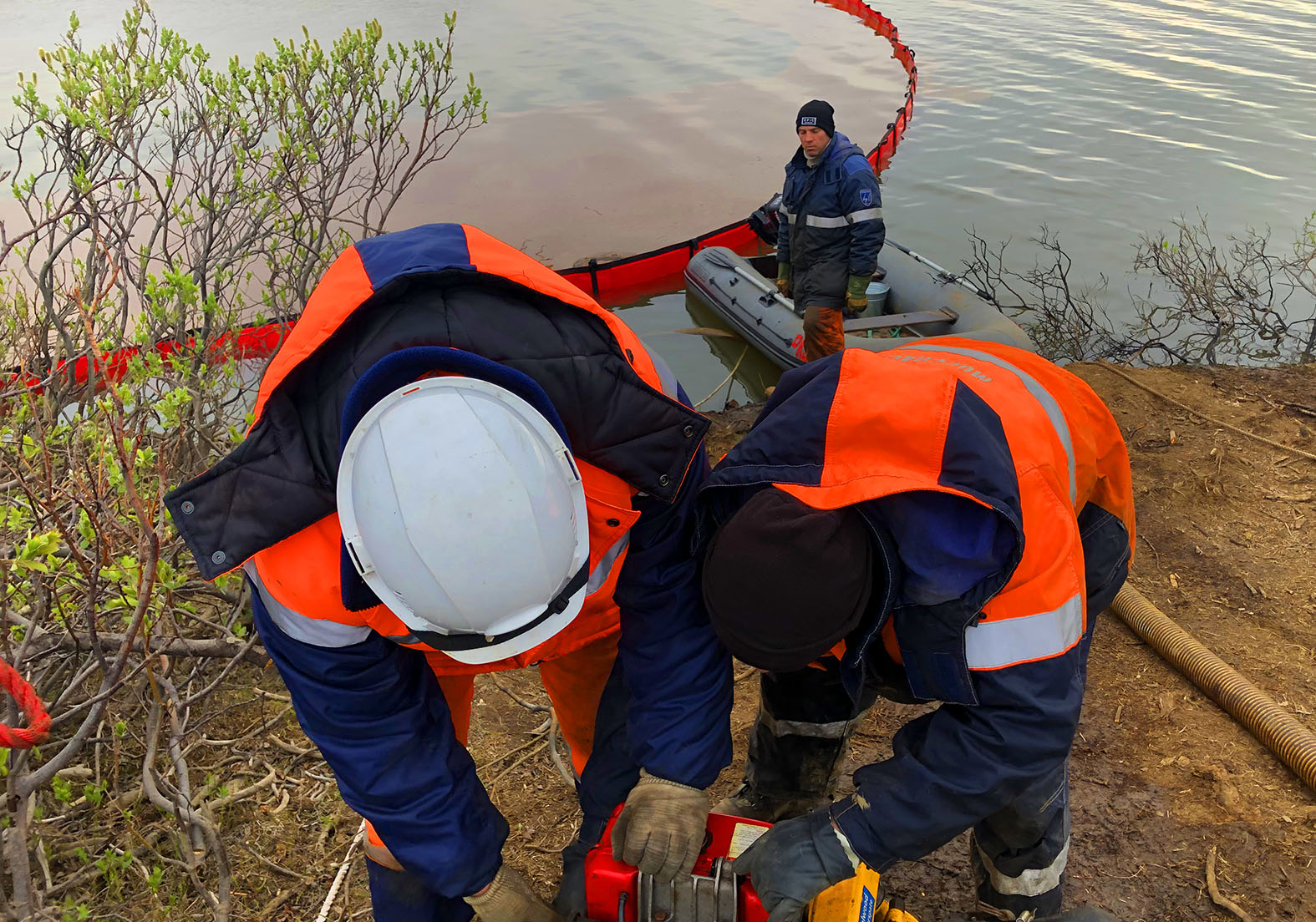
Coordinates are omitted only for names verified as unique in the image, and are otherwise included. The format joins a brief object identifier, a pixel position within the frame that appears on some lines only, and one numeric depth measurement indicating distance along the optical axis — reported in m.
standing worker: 5.70
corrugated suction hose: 2.67
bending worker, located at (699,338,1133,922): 1.44
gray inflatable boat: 6.27
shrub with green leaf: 2.21
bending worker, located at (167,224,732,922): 1.26
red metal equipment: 1.74
